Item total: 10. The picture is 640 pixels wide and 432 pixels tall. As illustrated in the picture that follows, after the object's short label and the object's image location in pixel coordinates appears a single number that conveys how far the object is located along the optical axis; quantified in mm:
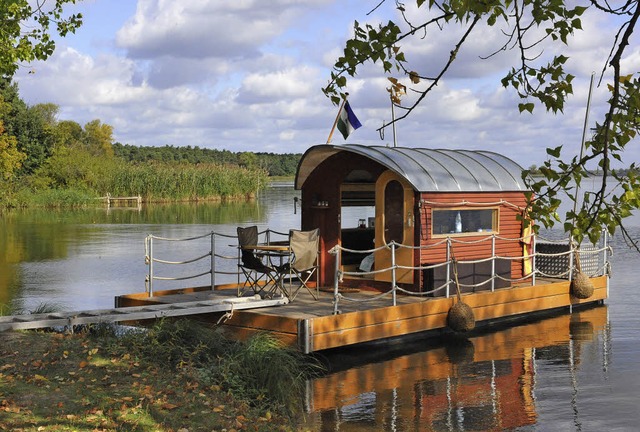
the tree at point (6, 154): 37375
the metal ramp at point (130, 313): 10664
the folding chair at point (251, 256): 13117
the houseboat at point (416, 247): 13289
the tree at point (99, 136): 98781
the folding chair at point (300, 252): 12742
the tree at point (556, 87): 4926
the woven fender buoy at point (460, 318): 13633
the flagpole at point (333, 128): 15508
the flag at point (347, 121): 15828
